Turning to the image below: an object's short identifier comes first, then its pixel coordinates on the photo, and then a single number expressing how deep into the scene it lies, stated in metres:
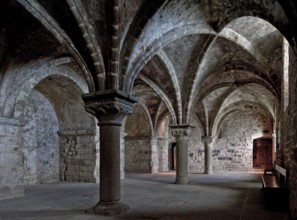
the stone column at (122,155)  11.49
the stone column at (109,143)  4.88
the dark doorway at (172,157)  18.73
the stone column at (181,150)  9.20
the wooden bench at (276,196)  5.38
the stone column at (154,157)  14.78
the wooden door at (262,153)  16.80
